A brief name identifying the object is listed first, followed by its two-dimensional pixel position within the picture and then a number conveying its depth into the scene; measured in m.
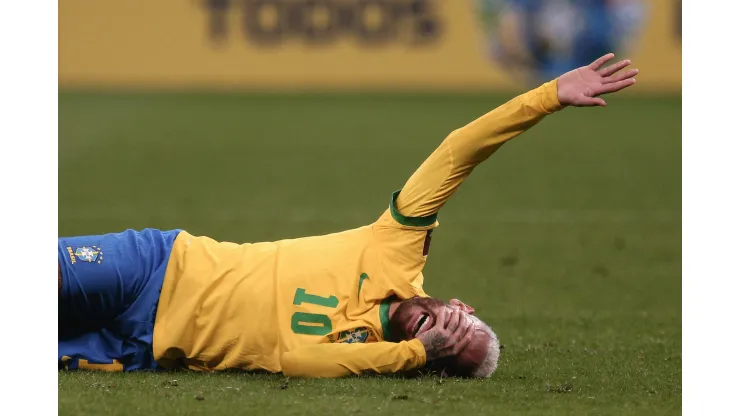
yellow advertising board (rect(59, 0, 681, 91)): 48.53
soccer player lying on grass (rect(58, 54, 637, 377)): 10.85
